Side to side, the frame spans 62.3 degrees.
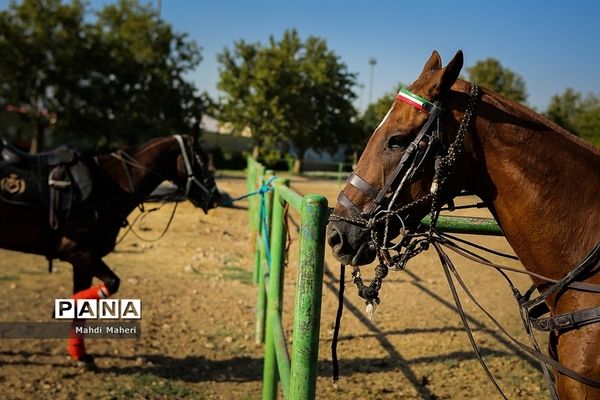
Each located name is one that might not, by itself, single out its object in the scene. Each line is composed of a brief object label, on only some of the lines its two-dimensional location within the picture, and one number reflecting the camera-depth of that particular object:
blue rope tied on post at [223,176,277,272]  4.48
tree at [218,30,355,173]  38.59
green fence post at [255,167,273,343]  4.97
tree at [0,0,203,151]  26.17
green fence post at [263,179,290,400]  3.17
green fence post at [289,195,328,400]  1.89
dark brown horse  4.61
